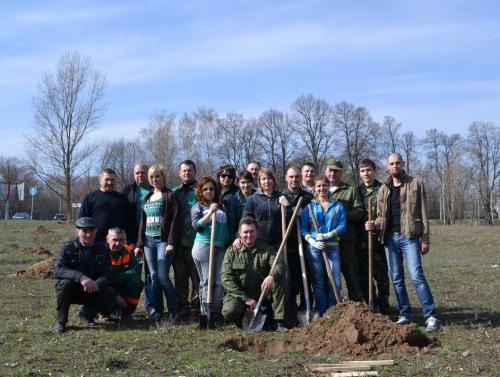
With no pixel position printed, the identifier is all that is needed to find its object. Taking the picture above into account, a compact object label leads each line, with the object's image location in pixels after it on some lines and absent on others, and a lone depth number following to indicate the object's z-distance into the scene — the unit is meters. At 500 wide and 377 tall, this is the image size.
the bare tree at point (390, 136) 71.06
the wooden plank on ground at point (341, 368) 5.56
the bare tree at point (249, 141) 71.25
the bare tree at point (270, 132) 71.88
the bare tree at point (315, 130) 70.31
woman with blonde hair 8.13
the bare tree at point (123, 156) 56.79
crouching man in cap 7.71
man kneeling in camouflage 7.65
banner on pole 53.06
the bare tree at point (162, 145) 52.00
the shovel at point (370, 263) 8.12
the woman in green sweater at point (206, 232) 8.05
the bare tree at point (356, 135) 67.62
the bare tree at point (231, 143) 65.62
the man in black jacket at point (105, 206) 8.37
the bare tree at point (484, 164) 67.12
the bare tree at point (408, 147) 72.75
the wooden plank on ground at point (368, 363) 5.79
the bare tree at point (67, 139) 43.91
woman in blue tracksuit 7.88
